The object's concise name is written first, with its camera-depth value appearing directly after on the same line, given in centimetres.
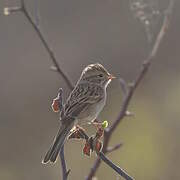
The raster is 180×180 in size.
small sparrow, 675
